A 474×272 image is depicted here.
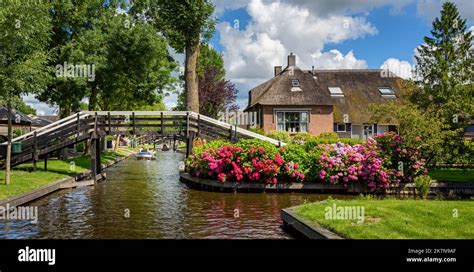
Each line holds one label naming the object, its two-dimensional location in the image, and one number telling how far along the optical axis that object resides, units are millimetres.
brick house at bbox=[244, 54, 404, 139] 38031
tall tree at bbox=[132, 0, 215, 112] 25734
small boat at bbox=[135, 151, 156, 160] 40250
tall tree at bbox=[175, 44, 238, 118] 50969
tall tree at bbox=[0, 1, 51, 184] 14266
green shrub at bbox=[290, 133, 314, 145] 26903
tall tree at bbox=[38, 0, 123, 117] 28281
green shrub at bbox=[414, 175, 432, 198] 16125
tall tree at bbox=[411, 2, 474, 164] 18781
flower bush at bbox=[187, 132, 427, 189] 17578
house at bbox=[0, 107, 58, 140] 25006
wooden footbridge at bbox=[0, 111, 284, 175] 21359
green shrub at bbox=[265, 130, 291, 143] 30914
